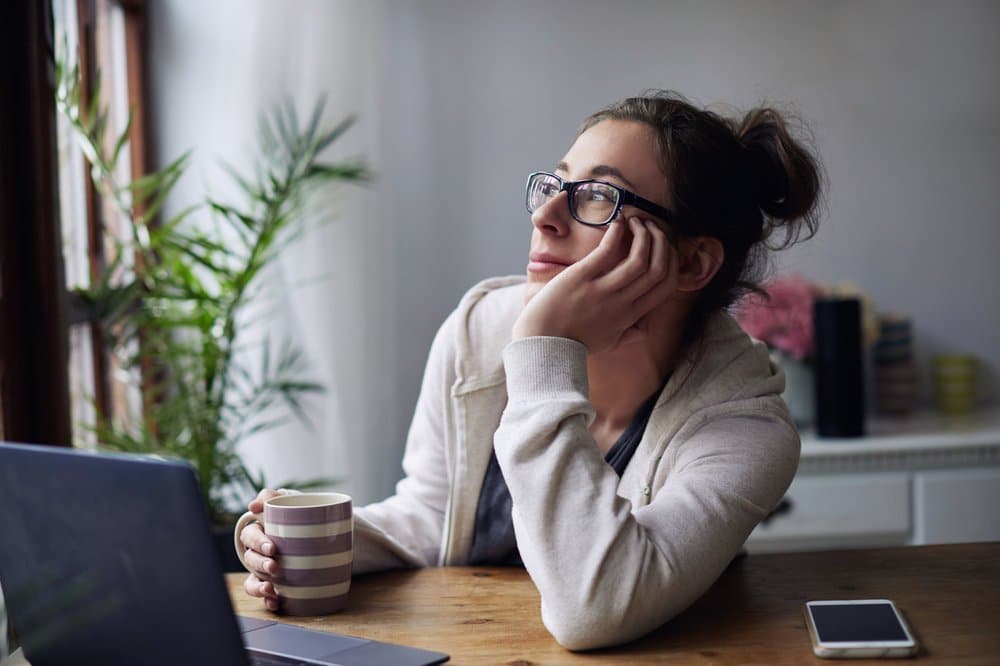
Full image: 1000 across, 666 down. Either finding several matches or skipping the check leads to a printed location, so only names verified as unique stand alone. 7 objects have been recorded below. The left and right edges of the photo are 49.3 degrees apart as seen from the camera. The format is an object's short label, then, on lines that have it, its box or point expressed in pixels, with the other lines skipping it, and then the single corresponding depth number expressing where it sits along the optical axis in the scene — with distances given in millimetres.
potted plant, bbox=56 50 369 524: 2346
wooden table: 985
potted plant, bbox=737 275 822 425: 2992
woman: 1075
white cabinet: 2805
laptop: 763
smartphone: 944
